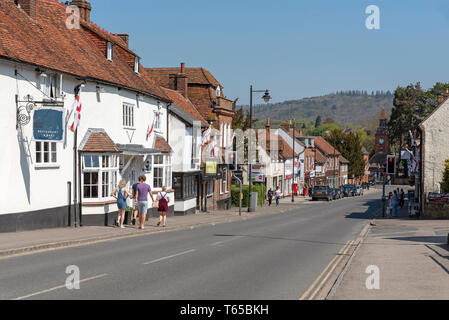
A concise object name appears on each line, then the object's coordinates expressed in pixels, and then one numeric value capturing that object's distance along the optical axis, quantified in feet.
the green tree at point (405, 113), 368.19
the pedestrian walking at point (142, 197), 78.33
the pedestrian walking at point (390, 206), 136.15
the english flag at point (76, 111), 74.23
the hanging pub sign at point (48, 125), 67.62
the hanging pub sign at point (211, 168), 140.05
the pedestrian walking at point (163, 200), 84.17
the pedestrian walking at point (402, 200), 172.12
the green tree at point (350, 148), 408.26
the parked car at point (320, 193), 238.58
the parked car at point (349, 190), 288.16
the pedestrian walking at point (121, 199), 79.41
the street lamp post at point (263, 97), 141.87
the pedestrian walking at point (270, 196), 197.06
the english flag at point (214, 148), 144.54
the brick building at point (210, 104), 156.87
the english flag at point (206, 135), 137.90
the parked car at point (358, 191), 305.12
